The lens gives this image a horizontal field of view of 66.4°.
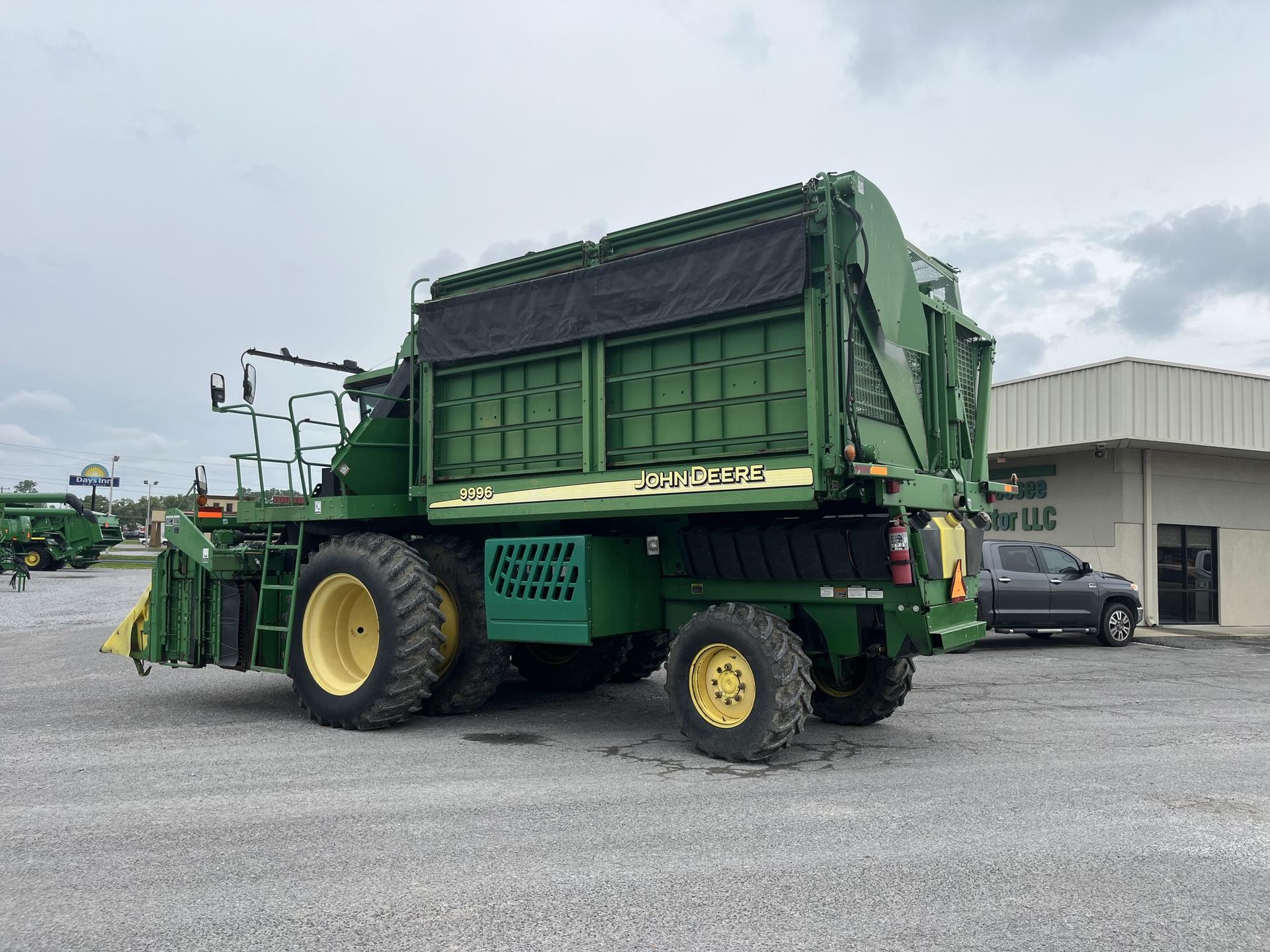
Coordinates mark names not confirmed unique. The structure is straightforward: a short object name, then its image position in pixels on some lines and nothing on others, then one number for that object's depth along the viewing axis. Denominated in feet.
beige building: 58.44
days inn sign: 224.74
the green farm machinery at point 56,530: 102.22
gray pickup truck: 49.14
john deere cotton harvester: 20.48
